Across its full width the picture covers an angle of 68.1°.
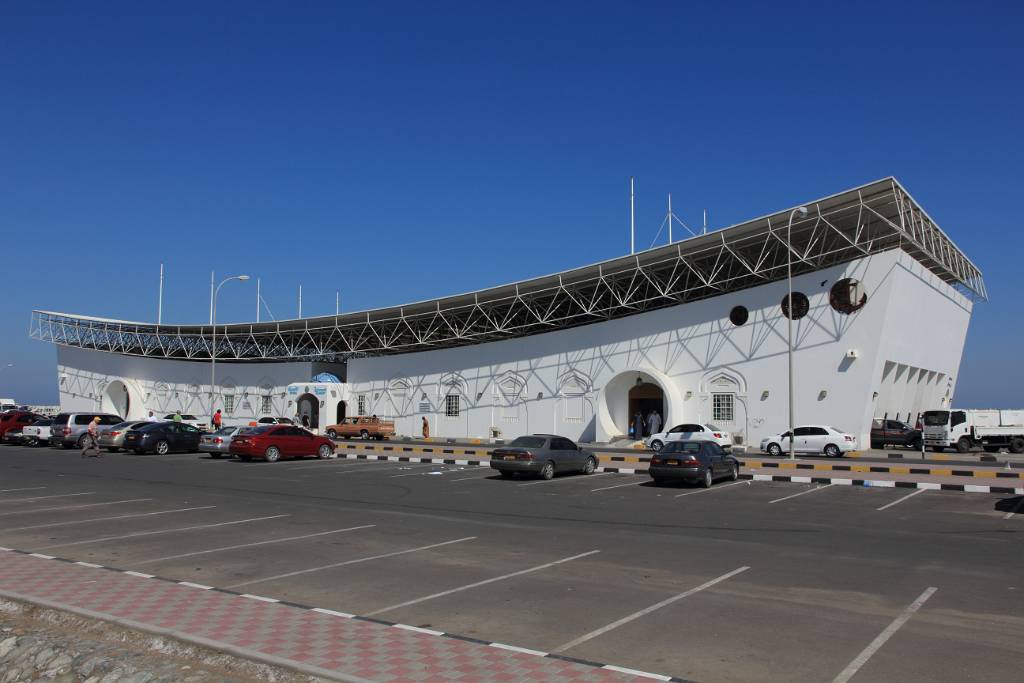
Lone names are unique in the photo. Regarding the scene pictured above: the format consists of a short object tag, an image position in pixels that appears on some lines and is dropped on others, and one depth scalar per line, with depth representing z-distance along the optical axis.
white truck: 38.63
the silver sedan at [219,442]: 30.82
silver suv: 35.91
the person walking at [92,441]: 30.74
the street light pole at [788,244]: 29.30
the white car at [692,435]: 36.75
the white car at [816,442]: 34.75
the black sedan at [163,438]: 33.16
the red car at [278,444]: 29.87
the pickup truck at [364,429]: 52.50
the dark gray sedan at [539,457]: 23.45
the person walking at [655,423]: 43.75
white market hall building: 36.34
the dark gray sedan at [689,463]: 20.94
